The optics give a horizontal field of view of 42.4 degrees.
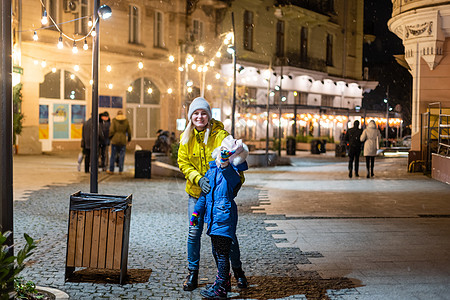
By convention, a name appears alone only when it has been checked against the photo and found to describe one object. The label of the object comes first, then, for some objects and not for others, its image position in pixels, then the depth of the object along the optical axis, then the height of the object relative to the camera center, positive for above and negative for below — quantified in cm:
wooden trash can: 591 -112
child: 551 -76
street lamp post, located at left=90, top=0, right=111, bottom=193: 999 +33
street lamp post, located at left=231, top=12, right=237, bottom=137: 2076 +150
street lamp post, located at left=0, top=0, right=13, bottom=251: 490 -1
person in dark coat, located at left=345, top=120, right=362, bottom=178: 1805 -48
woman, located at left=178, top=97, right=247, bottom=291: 587 -33
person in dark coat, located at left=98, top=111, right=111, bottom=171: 1891 -40
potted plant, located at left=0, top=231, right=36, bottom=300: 413 -105
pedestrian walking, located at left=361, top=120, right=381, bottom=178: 1802 -29
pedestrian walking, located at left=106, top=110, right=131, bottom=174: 1812 -28
